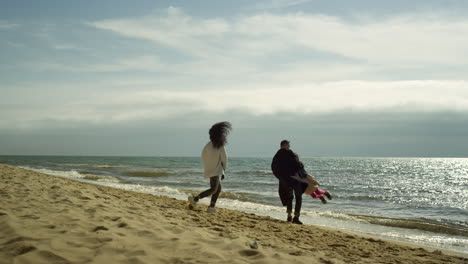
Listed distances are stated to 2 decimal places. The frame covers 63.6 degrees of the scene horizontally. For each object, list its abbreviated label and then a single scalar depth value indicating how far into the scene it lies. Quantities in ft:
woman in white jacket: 25.59
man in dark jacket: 27.07
